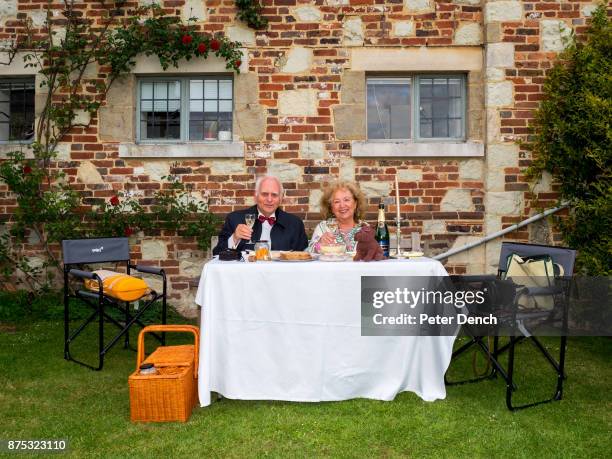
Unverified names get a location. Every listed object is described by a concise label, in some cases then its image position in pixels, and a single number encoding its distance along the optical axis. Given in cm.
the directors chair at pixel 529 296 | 345
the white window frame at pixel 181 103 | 595
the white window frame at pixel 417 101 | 587
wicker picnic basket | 310
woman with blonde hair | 401
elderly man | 417
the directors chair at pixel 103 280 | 417
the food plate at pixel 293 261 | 337
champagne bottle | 373
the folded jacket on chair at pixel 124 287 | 421
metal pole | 557
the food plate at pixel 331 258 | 343
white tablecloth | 326
